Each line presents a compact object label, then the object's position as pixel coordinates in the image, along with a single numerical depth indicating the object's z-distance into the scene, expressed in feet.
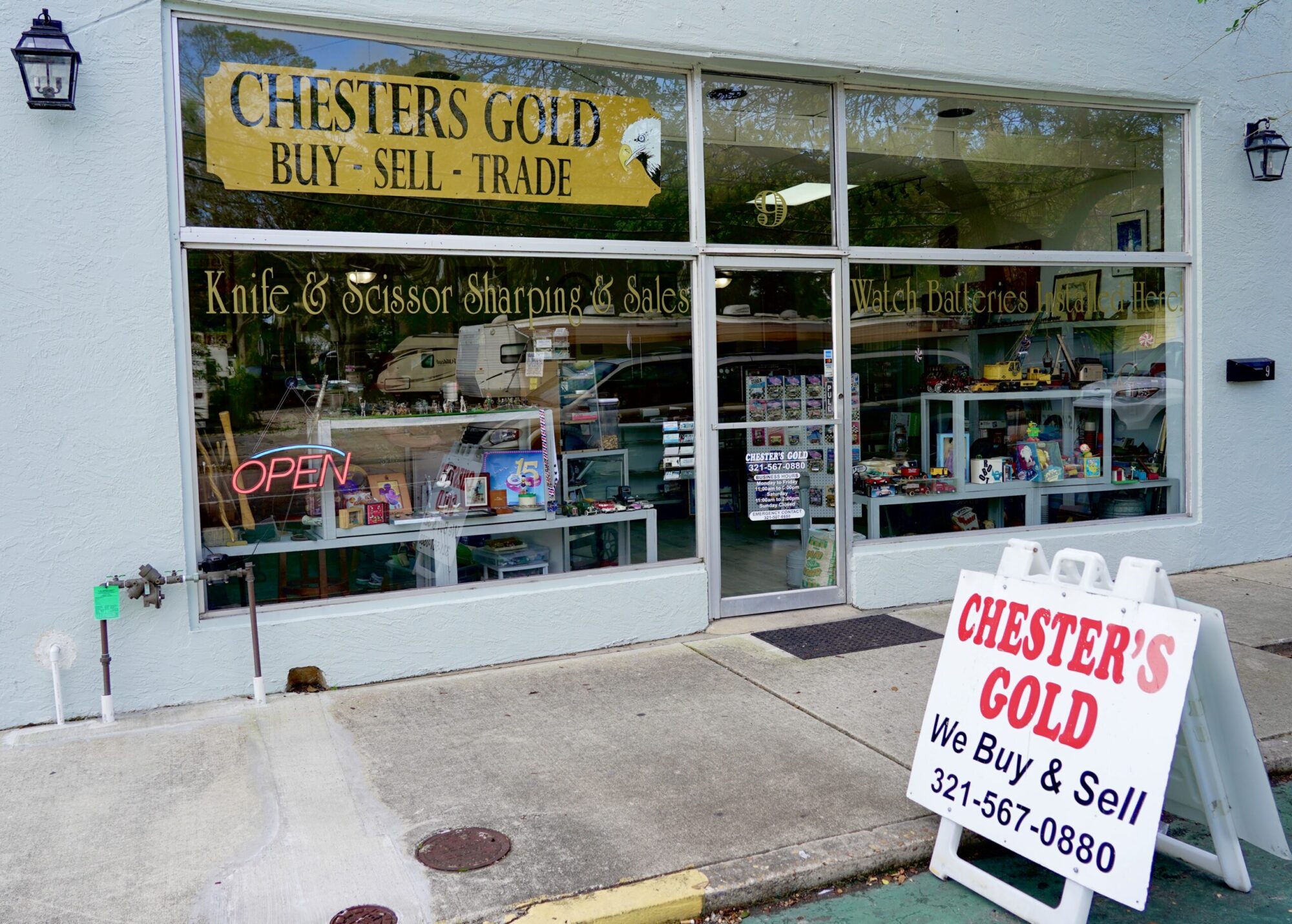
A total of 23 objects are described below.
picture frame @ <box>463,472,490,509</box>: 20.65
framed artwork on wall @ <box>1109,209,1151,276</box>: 26.00
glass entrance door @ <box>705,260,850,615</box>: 21.79
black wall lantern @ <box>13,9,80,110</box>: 15.56
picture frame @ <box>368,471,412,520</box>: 19.81
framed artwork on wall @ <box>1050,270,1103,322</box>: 25.88
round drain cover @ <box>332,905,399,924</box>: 10.69
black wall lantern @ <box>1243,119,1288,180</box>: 25.23
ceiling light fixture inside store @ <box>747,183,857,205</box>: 22.21
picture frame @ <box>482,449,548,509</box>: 20.89
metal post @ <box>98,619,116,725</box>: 16.12
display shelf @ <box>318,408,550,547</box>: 19.24
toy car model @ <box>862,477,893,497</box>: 23.62
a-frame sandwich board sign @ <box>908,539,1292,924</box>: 10.64
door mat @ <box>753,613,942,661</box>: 20.24
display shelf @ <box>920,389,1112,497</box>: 25.02
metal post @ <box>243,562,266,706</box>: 17.07
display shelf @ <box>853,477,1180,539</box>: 23.62
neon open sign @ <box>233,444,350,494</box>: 18.48
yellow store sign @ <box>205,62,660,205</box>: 17.94
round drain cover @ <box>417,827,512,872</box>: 11.86
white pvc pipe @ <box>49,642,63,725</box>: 16.30
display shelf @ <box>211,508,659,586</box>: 18.90
